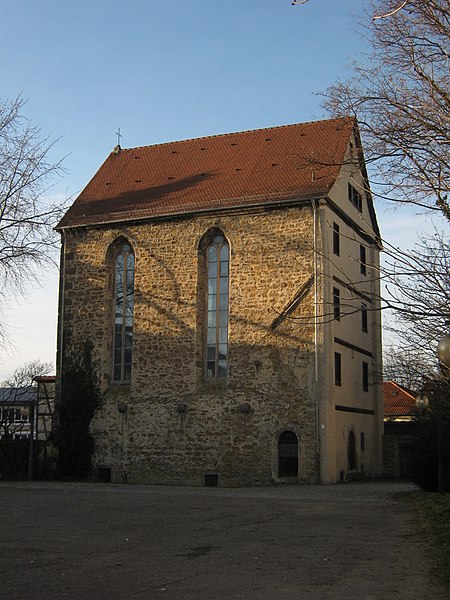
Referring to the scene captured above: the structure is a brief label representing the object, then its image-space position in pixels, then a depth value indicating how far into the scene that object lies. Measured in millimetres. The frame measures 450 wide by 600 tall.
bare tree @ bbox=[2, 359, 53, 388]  60156
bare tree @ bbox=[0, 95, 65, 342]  19672
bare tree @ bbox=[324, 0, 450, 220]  9641
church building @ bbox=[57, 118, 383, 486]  25281
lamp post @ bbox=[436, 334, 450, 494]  17719
